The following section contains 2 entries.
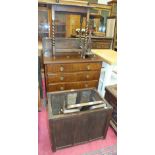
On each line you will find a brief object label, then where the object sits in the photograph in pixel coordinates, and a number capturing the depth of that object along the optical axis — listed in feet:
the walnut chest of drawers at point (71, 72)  5.55
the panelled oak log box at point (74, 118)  4.00
